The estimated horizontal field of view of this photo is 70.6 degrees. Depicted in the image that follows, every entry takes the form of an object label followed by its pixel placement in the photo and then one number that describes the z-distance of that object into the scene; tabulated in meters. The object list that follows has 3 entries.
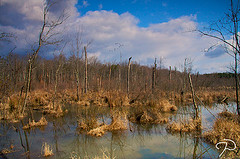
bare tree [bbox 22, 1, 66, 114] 11.04
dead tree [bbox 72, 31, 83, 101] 18.85
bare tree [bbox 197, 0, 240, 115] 6.30
